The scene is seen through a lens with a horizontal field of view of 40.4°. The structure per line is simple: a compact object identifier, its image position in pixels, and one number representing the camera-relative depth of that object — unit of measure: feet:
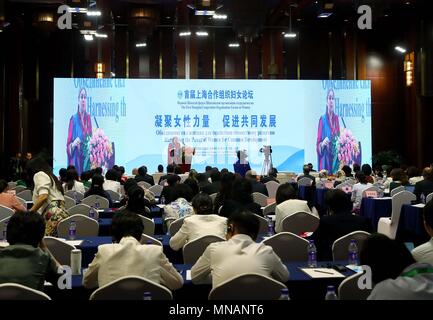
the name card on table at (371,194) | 28.32
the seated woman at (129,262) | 10.89
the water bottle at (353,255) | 13.63
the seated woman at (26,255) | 9.90
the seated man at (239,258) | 10.95
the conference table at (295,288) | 12.04
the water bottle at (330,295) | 9.19
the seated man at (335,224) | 15.52
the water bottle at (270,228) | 19.21
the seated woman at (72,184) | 29.68
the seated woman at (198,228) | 15.42
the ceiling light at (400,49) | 60.80
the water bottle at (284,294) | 8.80
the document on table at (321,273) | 12.30
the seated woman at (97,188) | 25.67
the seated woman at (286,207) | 19.70
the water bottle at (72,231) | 17.11
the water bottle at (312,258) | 13.32
